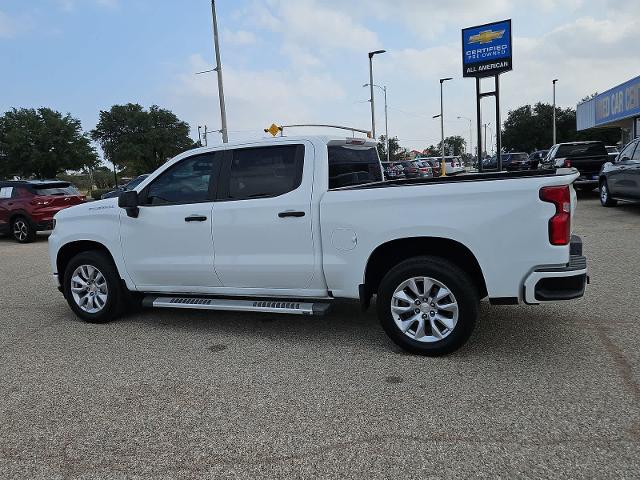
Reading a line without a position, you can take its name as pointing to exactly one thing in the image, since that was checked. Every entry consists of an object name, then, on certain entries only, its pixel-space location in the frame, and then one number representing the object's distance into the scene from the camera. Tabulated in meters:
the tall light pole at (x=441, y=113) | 56.95
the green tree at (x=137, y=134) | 63.75
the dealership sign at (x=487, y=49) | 22.19
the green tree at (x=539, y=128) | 78.12
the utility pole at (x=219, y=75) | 23.30
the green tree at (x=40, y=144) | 41.59
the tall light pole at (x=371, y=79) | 36.69
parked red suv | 14.72
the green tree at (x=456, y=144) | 130.88
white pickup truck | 4.12
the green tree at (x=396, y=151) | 93.75
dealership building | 25.88
